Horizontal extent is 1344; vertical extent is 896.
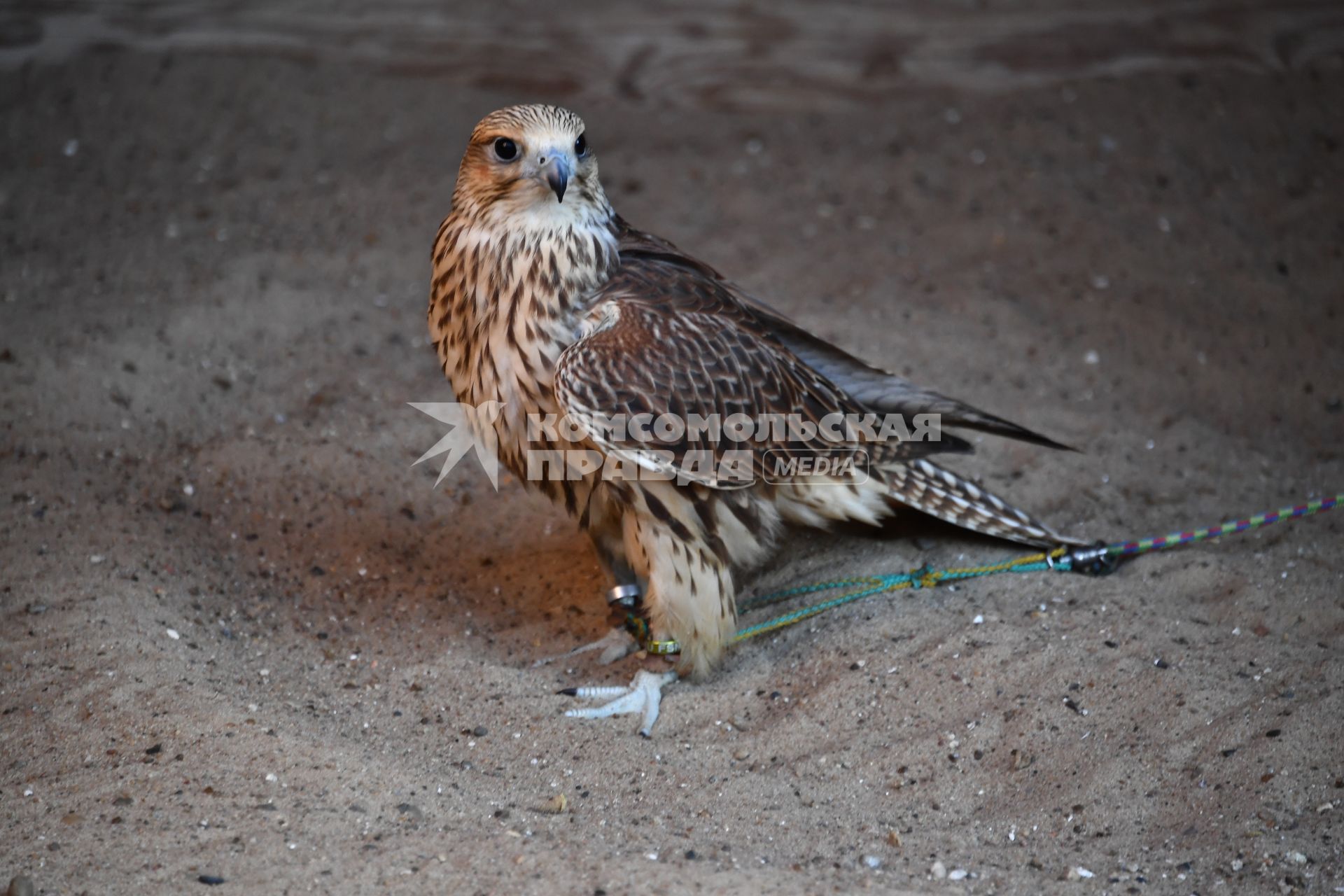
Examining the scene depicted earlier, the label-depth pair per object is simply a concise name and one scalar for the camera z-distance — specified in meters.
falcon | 5.80
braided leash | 6.83
